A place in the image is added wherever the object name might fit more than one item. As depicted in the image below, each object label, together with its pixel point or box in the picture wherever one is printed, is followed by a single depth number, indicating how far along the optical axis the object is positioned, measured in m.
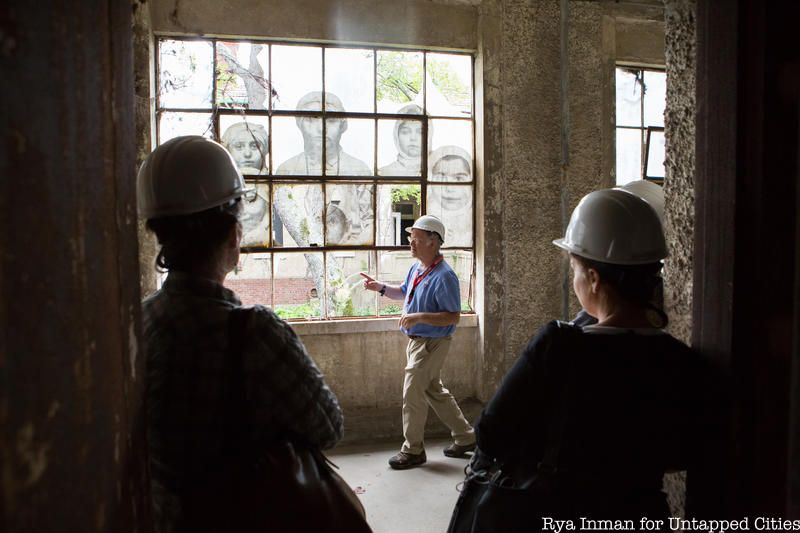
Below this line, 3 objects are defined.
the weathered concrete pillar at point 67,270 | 0.49
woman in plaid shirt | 1.05
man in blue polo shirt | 3.96
